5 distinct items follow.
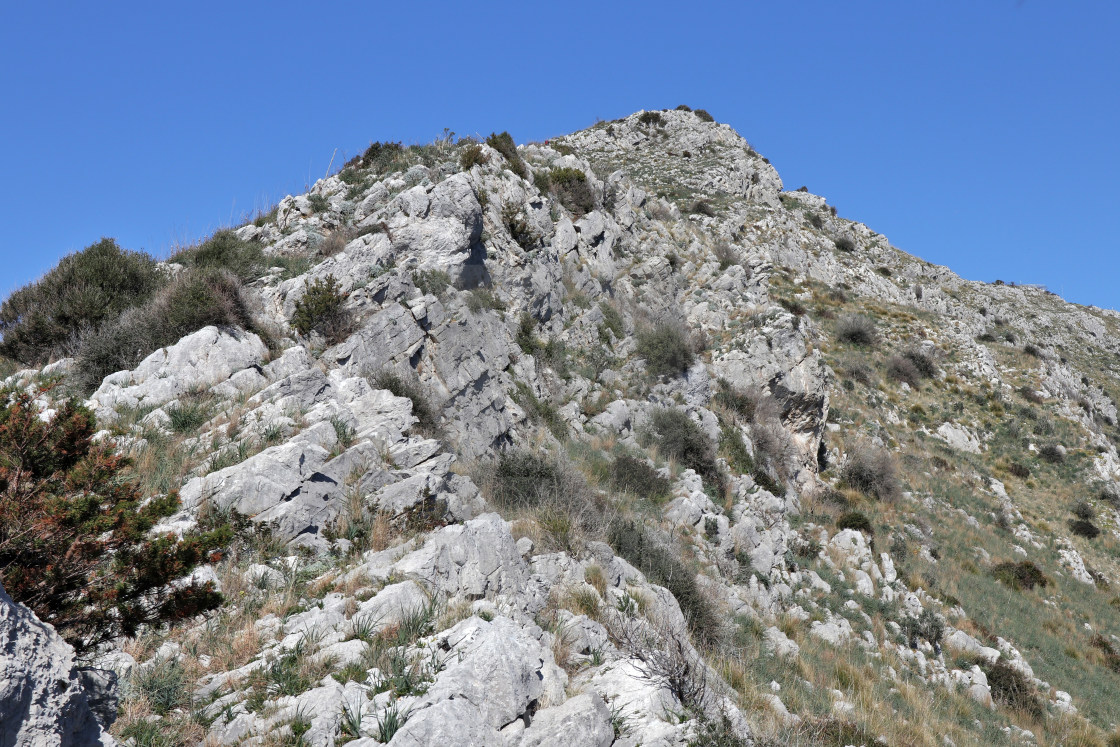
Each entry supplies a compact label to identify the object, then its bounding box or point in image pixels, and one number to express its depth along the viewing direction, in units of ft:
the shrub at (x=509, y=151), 69.14
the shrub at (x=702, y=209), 115.44
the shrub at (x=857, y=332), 113.39
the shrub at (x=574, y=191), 75.92
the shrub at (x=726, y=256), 88.48
